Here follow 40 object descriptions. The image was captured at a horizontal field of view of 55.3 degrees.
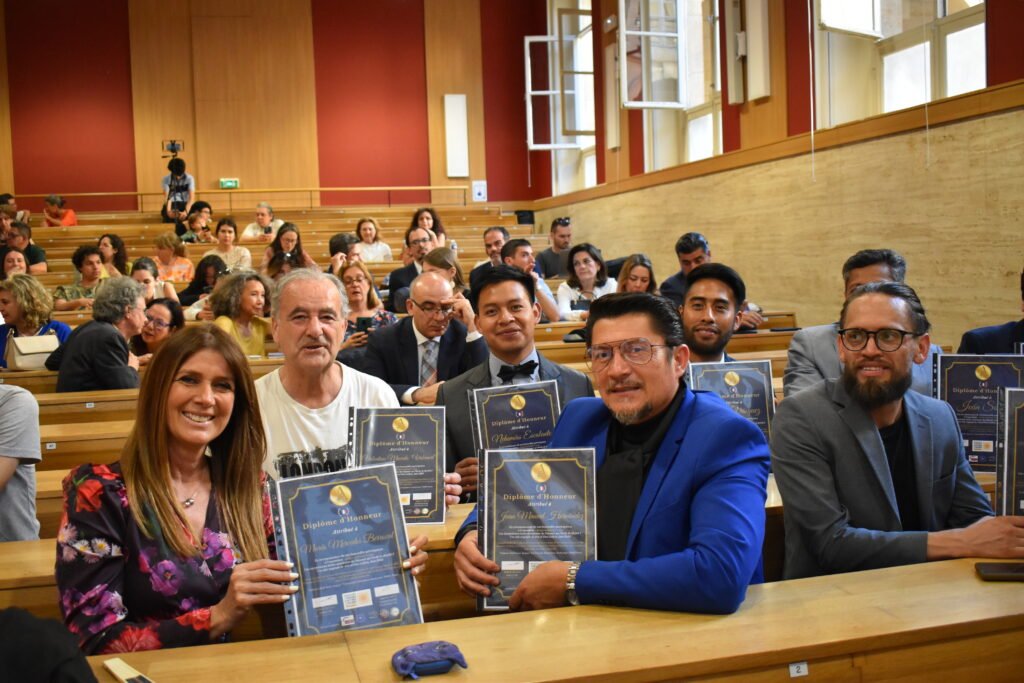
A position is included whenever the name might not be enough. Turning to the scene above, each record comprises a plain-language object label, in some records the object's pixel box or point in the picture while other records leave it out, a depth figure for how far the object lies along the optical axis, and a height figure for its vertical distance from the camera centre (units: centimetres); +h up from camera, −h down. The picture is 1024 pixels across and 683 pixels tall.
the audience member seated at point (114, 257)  946 +48
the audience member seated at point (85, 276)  874 +27
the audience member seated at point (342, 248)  812 +43
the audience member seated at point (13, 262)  880 +43
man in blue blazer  191 -42
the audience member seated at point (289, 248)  775 +48
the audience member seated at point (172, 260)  998 +45
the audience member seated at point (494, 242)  911 +48
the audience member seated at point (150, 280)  795 +20
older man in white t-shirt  288 -25
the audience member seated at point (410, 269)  768 +22
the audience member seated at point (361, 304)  565 -4
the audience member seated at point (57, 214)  1441 +140
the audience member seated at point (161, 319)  604 -9
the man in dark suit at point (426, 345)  416 -21
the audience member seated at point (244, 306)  593 -3
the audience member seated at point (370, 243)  1114 +63
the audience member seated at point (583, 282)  794 +7
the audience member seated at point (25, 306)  580 +1
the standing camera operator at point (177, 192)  1471 +173
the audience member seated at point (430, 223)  948 +72
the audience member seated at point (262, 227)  1307 +100
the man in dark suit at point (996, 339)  414 -26
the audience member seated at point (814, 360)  379 -30
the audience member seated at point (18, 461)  289 -46
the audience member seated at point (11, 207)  1218 +137
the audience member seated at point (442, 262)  549 +19
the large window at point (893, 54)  745 +190
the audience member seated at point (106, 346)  530 -21
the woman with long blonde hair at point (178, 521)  189 -45
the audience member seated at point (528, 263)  764 +23
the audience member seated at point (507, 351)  321 -20
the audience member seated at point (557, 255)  997 +38
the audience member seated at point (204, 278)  848 +22
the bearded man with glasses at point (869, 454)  247 -45
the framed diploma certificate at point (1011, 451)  218 -39
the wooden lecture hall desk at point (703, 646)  168 -64
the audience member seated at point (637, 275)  613 +8
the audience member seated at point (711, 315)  382 -11
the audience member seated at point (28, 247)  1052 +68
